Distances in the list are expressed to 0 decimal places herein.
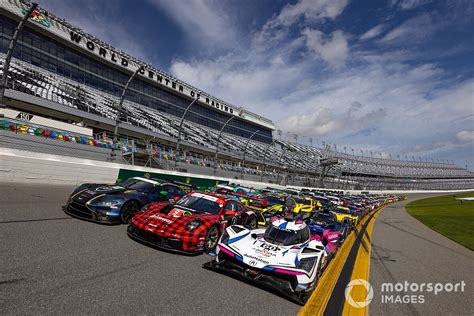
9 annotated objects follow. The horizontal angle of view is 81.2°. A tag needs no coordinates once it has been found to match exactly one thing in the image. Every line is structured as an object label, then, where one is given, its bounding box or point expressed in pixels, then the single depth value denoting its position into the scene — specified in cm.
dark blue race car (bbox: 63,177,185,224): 673
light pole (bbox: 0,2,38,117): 1003
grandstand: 2589
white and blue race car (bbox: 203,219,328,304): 457
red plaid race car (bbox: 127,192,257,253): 554
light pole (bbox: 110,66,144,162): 1562
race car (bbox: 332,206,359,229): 1160
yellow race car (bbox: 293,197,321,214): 1422
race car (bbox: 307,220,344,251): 734
